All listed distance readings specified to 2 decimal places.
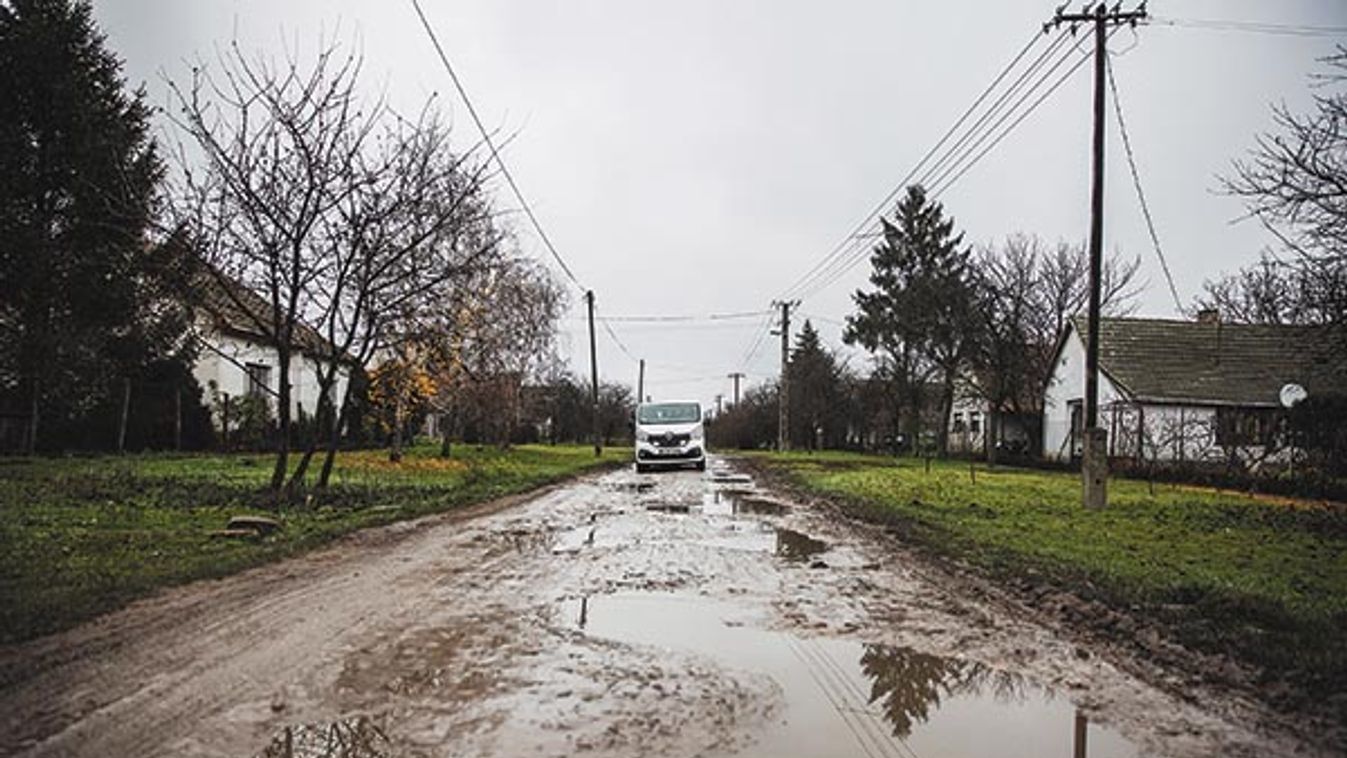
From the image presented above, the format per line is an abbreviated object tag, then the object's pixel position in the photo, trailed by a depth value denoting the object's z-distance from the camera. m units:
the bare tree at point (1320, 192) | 12.09
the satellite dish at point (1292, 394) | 23.96
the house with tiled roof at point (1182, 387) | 26.43
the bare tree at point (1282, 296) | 12.45
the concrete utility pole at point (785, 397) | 46.47
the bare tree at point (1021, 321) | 36.75
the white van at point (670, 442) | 27.48
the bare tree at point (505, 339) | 26.77
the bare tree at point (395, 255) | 14.36
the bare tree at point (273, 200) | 13.39
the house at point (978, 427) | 40.06
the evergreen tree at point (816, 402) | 56.84
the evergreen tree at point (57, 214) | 20.91
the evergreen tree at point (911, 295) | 42.50
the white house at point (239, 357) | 14.12
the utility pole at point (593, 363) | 43.53
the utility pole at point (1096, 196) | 15.41
